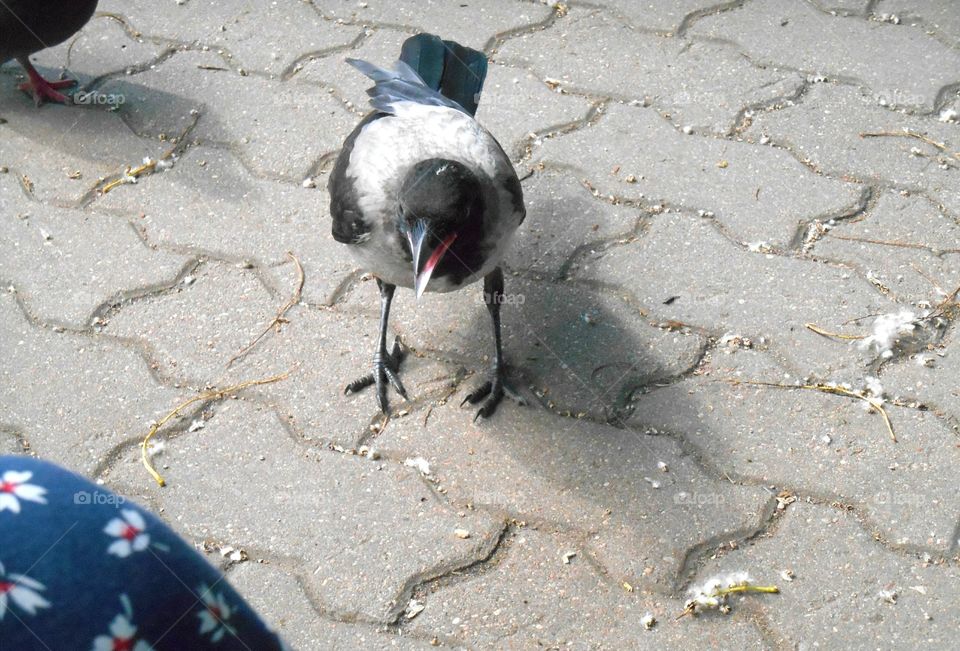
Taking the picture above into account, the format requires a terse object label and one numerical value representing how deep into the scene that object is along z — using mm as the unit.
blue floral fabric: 1142
